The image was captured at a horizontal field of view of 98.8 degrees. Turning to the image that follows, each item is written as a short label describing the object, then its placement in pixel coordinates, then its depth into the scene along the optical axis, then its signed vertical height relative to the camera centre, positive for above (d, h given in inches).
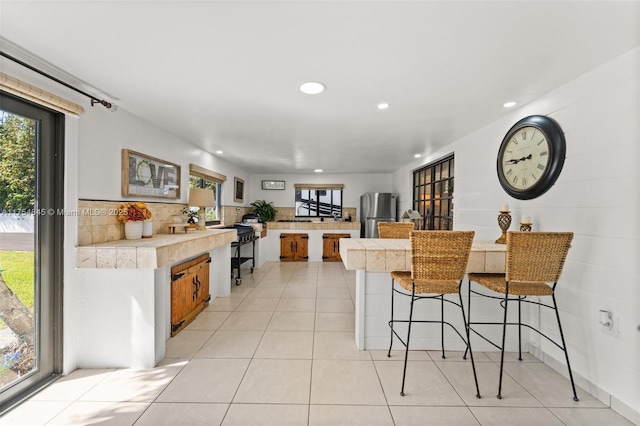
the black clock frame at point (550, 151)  81.9 +18.3
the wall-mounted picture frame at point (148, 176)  103.6 +14.3
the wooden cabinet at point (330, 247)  252.2 -33.2
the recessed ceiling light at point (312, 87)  80.2 +37.3
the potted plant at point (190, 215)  142.0 -2.6
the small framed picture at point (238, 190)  228.5 +17.9
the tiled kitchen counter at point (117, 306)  81.9 -29.4
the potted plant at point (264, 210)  259.9 +0.4
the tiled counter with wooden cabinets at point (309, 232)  251.9 -19.5
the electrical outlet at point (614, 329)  66.8 -28.6
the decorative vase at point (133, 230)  100.5 -7.5
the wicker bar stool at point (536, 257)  68.4 -11.4
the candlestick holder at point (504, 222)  97.2 -3.6
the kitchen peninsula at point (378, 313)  95.9 -35.7
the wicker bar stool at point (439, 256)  71.4 -11.8
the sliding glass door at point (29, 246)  68.1 -9.8
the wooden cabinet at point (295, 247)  252.4 -33.4
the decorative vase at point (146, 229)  104.9 -7.4
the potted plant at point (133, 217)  99.0 -2.7
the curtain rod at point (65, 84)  62.6 +34.3
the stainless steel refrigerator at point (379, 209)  247.9 +2.0
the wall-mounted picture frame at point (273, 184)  280.2 +27.1
